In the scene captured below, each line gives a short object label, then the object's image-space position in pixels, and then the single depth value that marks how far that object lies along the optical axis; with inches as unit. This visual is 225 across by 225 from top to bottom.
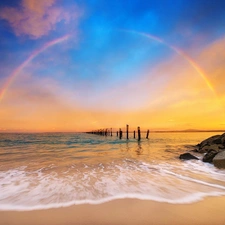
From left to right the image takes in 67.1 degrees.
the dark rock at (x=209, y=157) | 395.3
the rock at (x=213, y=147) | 543.6
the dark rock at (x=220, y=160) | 318.0
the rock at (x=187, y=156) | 437.4
